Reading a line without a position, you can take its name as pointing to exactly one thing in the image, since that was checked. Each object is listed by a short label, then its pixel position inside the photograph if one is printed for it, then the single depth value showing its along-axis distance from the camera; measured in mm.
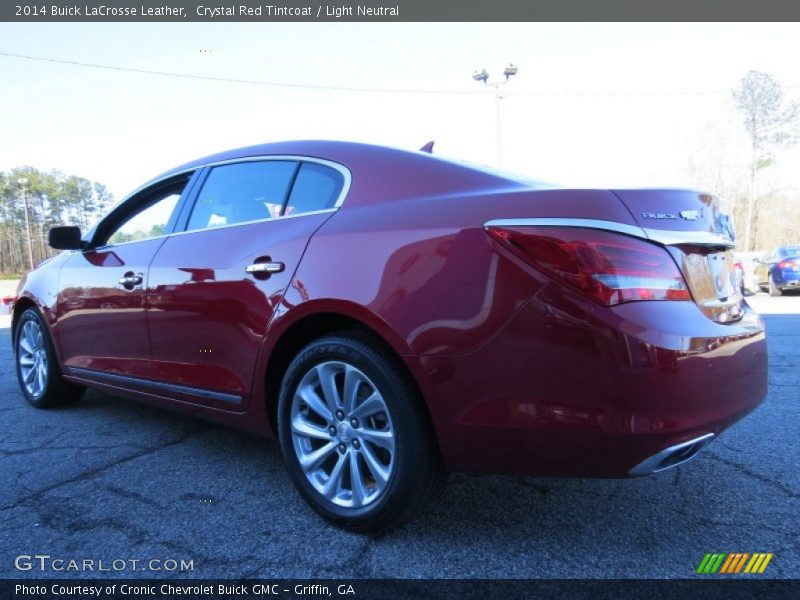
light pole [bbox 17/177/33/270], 39794
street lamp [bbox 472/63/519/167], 17922
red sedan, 1711
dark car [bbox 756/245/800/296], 14312
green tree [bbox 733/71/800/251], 32719
